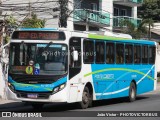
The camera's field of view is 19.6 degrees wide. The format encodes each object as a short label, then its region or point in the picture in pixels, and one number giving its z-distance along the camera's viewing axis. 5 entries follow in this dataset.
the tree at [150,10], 66.12
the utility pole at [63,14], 32.69
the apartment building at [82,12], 39.66
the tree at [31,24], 26.38
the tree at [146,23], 45.85
